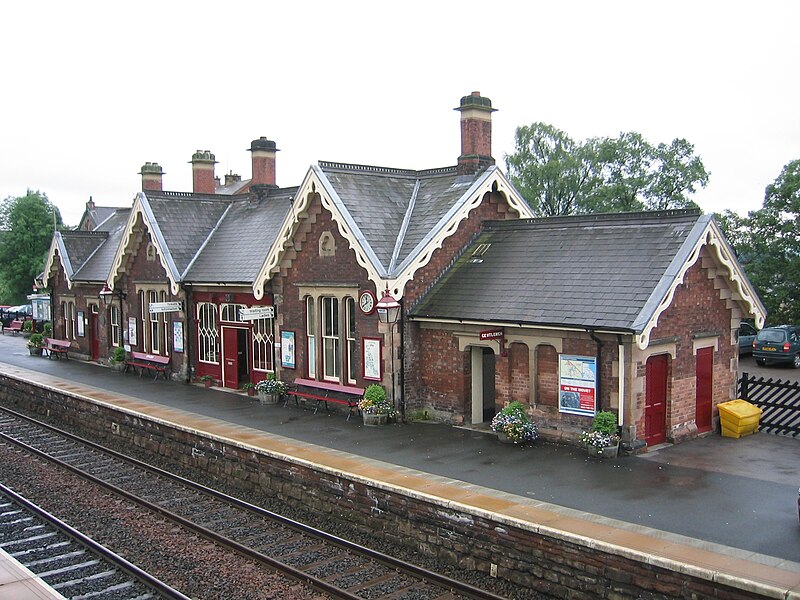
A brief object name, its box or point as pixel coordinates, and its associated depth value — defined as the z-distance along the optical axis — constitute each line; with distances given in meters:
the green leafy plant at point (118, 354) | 28.25
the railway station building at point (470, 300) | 14.97
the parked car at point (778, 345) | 29.16
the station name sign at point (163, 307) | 24.81
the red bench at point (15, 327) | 47.62
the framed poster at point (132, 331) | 27.93
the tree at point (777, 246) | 31.02
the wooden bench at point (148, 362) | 26.33
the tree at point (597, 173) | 41.56
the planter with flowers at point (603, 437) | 14.13
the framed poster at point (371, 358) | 18.16
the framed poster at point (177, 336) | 25.48
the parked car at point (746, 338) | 32.50
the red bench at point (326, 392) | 18.77
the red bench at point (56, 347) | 32.84
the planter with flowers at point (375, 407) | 17.62
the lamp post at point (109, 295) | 28.27
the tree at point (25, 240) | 59.94
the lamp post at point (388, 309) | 16.92
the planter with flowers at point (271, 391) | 20.92
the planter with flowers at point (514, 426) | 15.34
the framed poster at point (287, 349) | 20.75
